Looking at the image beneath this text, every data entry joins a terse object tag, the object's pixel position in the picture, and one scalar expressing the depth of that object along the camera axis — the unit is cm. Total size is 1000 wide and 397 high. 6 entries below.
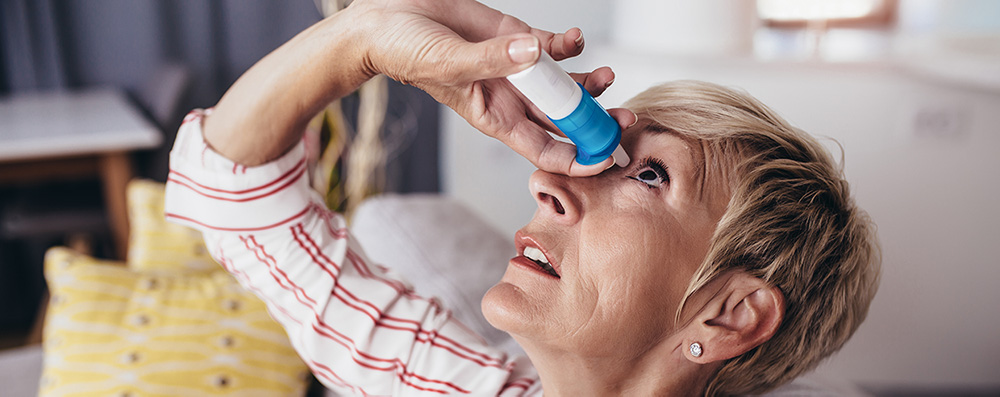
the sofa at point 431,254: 137
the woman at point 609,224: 79
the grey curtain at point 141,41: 293
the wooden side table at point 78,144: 245
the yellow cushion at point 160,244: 148
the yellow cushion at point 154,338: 120
